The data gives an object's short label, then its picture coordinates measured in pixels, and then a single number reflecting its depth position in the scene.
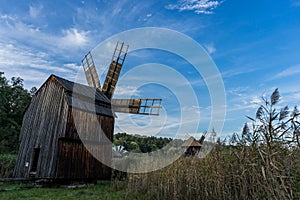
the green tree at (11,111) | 25.47
